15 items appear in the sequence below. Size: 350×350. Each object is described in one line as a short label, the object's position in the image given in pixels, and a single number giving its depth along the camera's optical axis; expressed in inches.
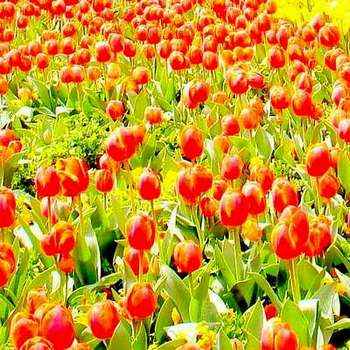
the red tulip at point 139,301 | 103.5
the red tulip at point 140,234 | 112.8
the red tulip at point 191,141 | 149.8
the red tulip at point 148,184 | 129.2
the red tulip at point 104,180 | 145.9
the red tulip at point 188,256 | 114.9
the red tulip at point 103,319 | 99.5
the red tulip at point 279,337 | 89.7
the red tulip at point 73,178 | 132.3
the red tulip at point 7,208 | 127.9
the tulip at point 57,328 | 92.4
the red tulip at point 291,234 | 107.7
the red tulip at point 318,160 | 131.0
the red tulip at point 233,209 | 118.5
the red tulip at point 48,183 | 130.6
